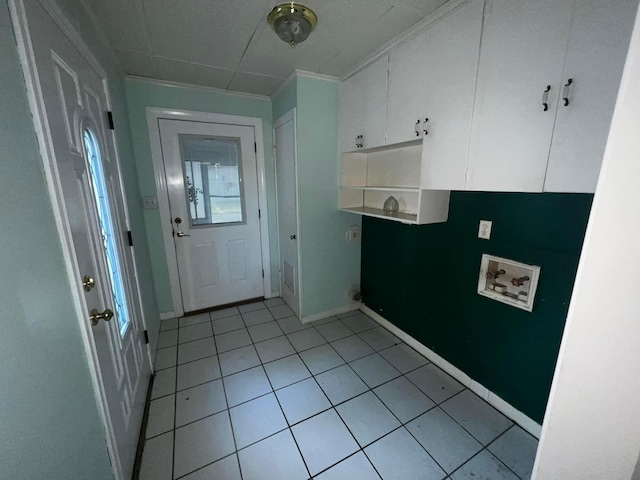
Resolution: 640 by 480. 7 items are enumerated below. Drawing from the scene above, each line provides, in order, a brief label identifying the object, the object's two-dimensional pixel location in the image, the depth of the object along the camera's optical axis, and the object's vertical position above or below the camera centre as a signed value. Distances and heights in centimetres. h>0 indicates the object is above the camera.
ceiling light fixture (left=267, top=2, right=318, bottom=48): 132 +89
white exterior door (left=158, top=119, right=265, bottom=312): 253 -21
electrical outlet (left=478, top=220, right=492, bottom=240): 156 -26
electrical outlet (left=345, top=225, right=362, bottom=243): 271 -50
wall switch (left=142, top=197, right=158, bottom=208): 242 -13
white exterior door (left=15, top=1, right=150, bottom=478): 84 -9
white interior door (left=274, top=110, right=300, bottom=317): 244 -19
